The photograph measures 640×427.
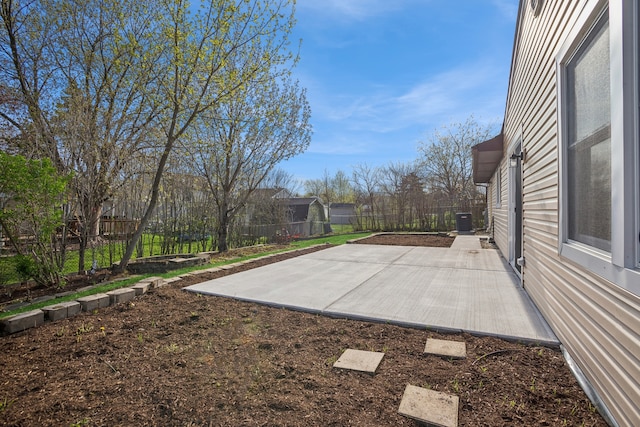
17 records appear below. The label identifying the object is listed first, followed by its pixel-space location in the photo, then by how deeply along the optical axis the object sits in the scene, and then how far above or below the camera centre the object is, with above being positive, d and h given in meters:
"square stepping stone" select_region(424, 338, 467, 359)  2.26 -1.03
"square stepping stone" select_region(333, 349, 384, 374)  2.11 -1.05
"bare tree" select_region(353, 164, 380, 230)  15.88 +0.95
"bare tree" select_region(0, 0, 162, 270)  4.87 +2.87
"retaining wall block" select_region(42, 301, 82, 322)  3.09 -0.95
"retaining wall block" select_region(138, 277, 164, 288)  4.26 -0.92
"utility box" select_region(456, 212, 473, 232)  12.16 -0.47
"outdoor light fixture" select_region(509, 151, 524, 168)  4.28 +0.72
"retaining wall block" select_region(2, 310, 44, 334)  2.79 -0.96
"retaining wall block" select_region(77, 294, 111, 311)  3.38 -0.95
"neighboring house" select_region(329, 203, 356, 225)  36.91 +0.08
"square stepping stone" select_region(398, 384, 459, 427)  1.57 -1.04
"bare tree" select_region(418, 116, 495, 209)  18.95 +3.47
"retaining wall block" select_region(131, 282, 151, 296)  3.91 -0.93
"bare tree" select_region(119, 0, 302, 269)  5.36 +3.02
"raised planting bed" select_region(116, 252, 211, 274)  5.53 -0.90
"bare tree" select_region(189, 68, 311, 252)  8.52 +2.07
